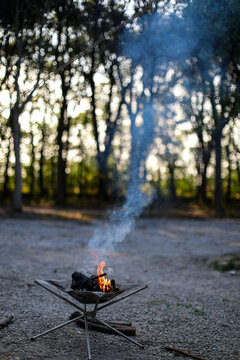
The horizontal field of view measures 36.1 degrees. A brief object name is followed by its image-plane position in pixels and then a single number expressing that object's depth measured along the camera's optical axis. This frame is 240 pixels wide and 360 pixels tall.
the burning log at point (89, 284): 4.10
